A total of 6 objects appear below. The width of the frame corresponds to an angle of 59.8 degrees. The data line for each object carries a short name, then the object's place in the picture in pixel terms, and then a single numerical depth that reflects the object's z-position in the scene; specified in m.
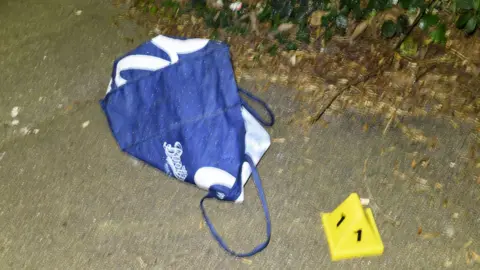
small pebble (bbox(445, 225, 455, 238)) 1.28
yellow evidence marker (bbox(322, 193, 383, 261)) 1.19
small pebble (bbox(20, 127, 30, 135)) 1.56
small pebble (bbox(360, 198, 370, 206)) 1.34
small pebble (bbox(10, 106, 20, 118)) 1.61
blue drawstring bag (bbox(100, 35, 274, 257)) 1.30
